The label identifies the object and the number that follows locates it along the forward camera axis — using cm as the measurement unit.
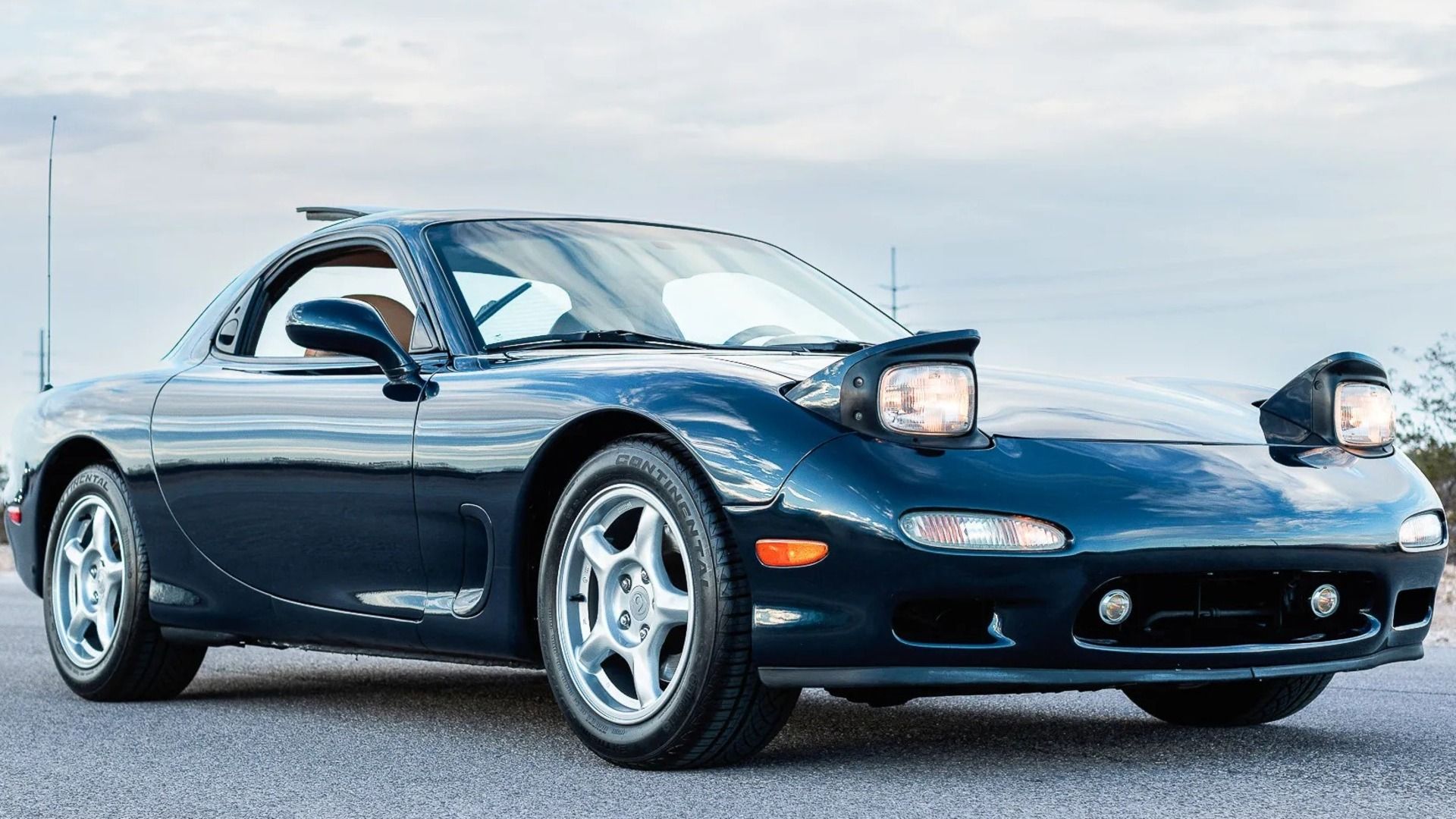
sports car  379
